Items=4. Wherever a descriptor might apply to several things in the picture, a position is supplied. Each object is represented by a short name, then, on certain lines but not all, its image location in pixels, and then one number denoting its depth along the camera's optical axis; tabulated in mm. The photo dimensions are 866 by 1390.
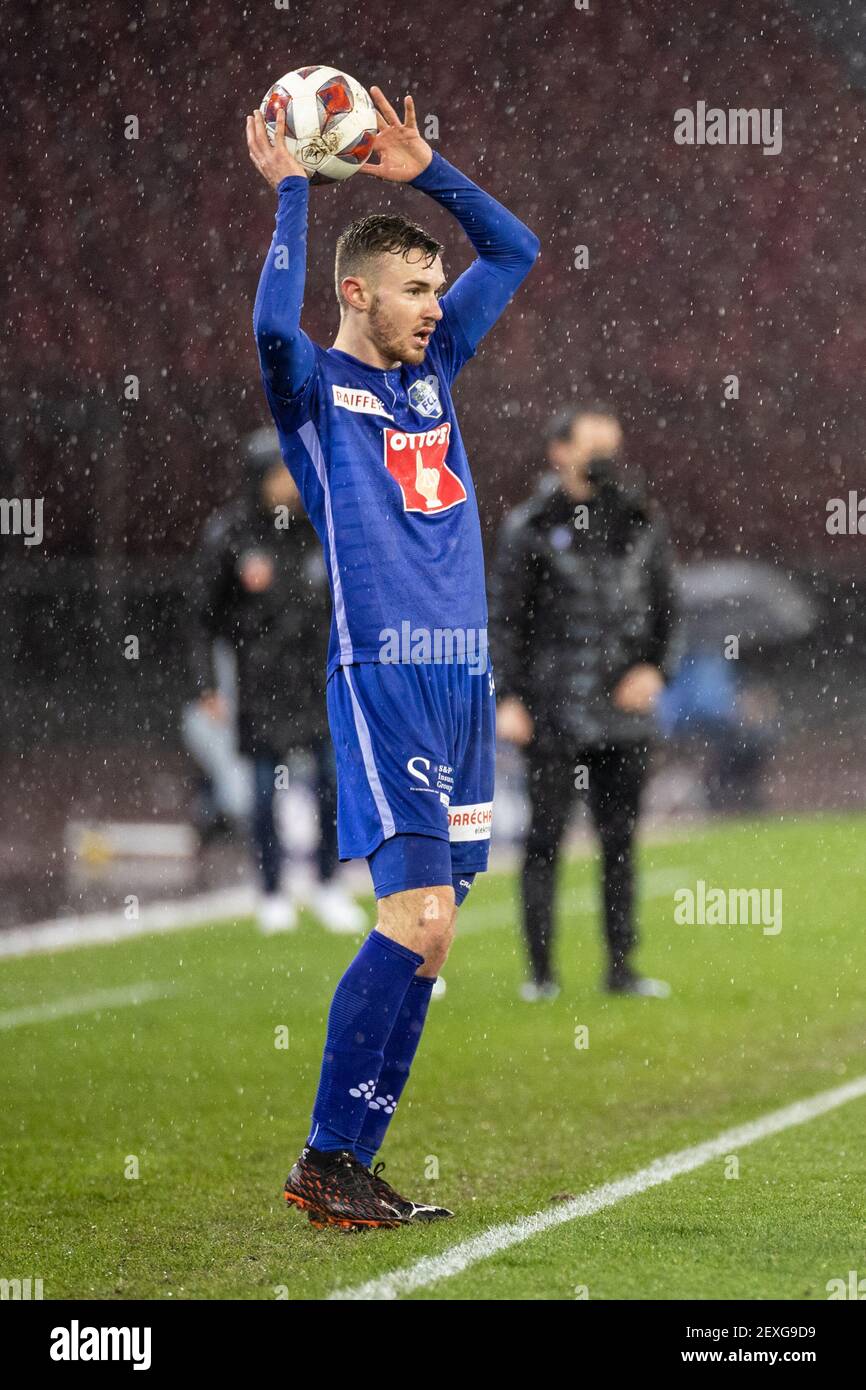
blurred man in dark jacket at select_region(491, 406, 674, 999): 11664
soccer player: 6297
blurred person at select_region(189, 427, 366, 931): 14445
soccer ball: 7059
